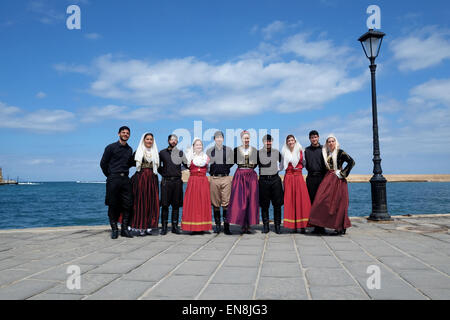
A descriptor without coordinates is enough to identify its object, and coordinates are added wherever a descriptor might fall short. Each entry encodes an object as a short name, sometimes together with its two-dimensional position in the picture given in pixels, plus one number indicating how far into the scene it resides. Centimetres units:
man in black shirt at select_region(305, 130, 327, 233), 643
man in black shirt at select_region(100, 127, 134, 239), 600
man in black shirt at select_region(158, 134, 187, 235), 641
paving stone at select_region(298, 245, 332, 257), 451
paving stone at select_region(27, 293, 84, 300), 285
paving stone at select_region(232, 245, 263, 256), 467
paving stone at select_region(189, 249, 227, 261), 430
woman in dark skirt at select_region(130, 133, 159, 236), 621
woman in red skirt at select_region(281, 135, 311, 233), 637
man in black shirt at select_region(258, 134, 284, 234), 642
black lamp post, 777
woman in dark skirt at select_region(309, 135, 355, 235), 608
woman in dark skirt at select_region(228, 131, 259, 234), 635
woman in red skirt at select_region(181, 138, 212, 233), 634
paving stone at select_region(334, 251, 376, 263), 419
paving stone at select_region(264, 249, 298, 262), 421
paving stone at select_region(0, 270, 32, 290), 342
